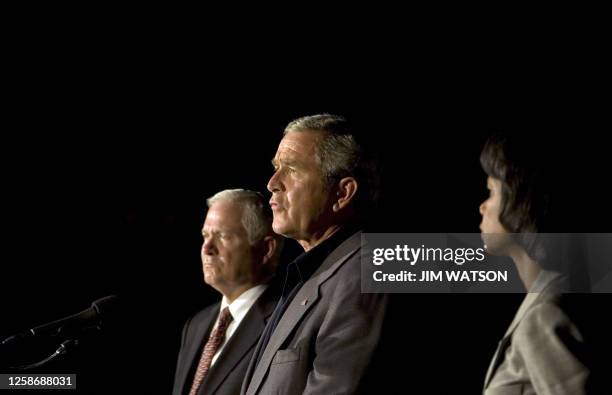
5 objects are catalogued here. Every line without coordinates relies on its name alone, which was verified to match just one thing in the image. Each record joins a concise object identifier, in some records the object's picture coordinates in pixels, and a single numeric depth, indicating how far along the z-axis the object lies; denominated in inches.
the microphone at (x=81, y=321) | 179.6
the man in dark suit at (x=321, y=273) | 164.1
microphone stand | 183.1
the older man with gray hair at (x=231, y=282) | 251.3
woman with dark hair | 121.1
